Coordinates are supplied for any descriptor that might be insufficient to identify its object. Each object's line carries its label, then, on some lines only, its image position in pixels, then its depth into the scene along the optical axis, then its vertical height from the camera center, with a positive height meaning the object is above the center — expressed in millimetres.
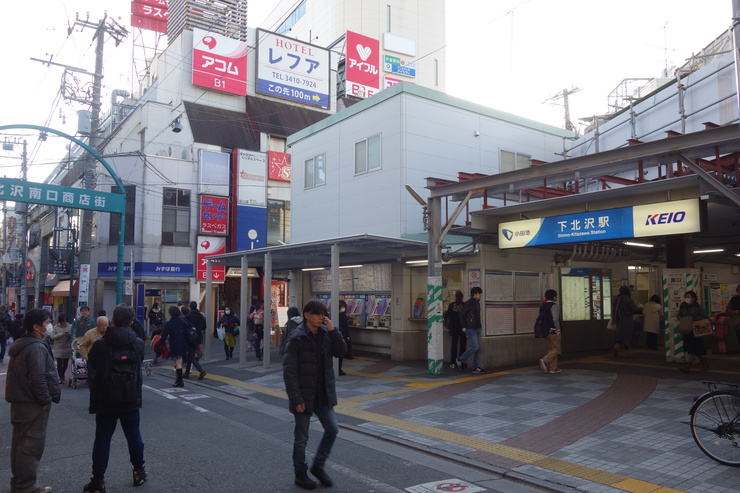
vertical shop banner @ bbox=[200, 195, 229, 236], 28266 +3984
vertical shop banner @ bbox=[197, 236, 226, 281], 27891 +2105
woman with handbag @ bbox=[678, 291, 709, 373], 10709 -775
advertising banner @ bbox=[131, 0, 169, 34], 40094 +20390
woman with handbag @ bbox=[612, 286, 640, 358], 13602 -673
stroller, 11711 -1674
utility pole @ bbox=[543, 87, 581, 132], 36869 +13371
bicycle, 5695 -1400
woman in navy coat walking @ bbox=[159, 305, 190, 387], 11805 -998
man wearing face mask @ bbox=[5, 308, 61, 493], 4785 -1010
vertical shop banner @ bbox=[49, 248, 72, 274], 27656 +1619
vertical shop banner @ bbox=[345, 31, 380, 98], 38219 +16195
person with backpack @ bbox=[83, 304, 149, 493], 4891 -887
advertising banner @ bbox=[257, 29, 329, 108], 33503 +14125
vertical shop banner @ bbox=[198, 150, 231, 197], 28594 +6270
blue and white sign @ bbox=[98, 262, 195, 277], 26734 +1110
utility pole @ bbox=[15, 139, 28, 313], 32688 +2532
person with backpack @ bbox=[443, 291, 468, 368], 12867 -784
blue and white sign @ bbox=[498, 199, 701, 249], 8648 +1196
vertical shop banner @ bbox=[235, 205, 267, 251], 29297 +3489
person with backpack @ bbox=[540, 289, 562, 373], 11555 -781
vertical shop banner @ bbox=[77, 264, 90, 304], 19828 +335
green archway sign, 15180 +2848
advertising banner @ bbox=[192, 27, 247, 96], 30859 +13261
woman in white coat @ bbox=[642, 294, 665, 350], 13773 -584
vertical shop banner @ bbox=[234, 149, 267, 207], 29594 +6211
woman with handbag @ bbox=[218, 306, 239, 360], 16375 -1066
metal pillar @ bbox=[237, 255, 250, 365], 15445 -627
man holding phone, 5105 -871
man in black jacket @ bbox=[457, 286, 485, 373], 11930 -658
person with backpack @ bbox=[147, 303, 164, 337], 20453 -999
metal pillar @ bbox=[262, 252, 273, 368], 14148 -688
